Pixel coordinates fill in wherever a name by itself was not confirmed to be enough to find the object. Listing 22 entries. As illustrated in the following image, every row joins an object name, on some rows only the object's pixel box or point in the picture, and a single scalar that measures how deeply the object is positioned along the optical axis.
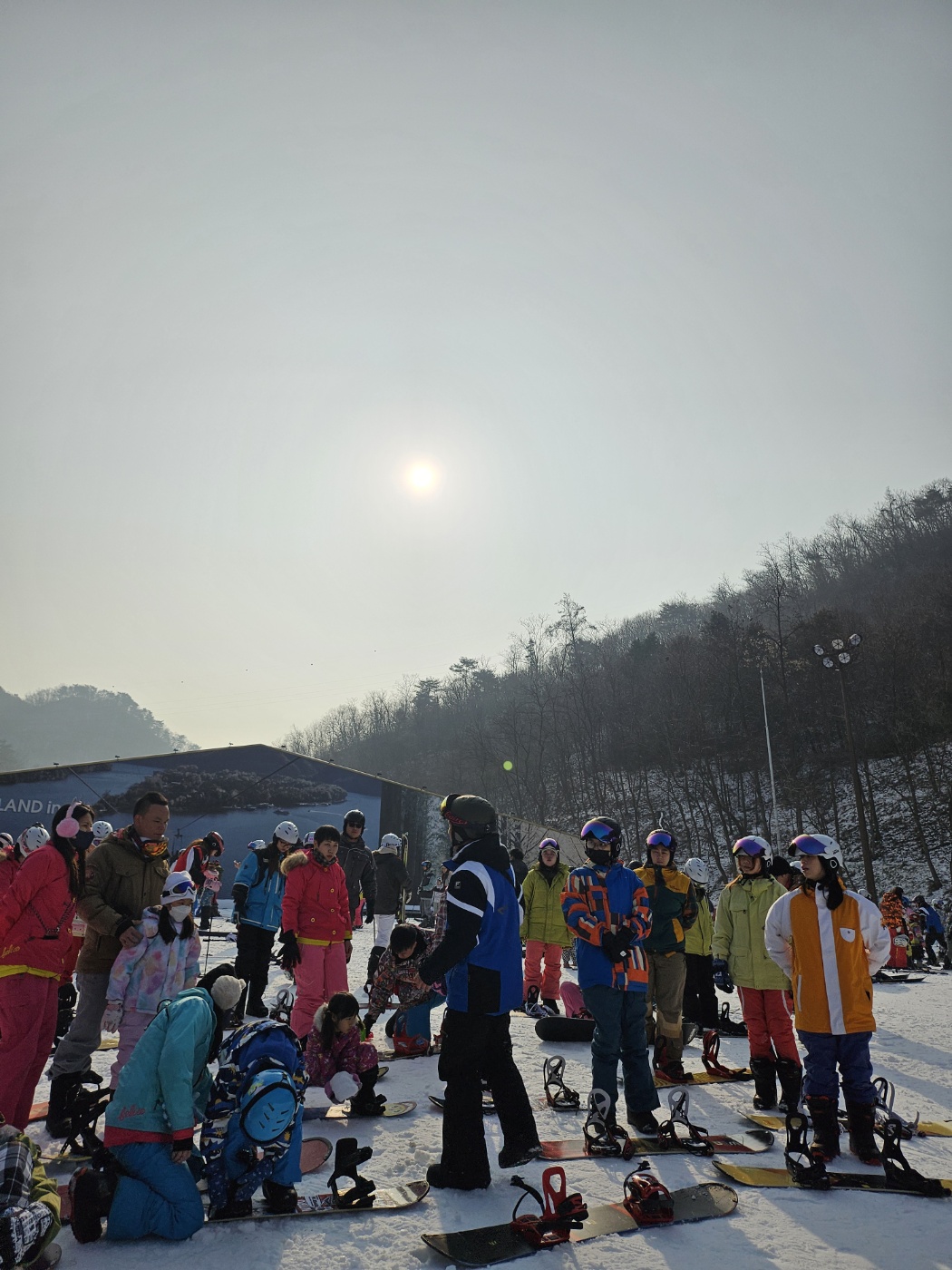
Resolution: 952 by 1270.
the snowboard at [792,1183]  3.62
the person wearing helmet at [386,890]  8.45
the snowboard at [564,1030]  7.15
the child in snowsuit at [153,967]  4.31
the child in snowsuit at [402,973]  5.14
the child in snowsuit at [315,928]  6.27
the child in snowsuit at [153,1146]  2.97
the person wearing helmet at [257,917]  7.76
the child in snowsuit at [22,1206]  2.51
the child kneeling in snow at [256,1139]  3.23
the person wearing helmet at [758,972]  5.25
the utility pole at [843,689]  21.52
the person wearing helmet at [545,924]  8.33
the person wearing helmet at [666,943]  5.98
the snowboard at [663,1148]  4.07
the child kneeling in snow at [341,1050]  4.96
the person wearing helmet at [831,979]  4.12
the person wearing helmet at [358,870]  8.40
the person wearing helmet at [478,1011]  3.58
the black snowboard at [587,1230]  2.89
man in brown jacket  4.41
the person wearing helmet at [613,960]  4.38
